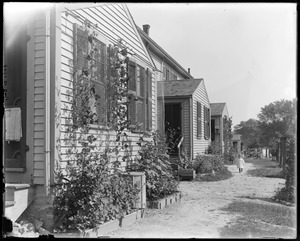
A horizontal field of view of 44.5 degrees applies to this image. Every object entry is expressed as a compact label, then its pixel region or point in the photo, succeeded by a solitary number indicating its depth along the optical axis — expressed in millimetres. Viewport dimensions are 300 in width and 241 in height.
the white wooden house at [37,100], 5375
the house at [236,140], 45081
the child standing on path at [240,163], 18097
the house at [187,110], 15766
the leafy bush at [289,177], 8805
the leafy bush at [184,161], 14245
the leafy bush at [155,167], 8305
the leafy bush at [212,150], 19031
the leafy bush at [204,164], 15062
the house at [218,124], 26603
